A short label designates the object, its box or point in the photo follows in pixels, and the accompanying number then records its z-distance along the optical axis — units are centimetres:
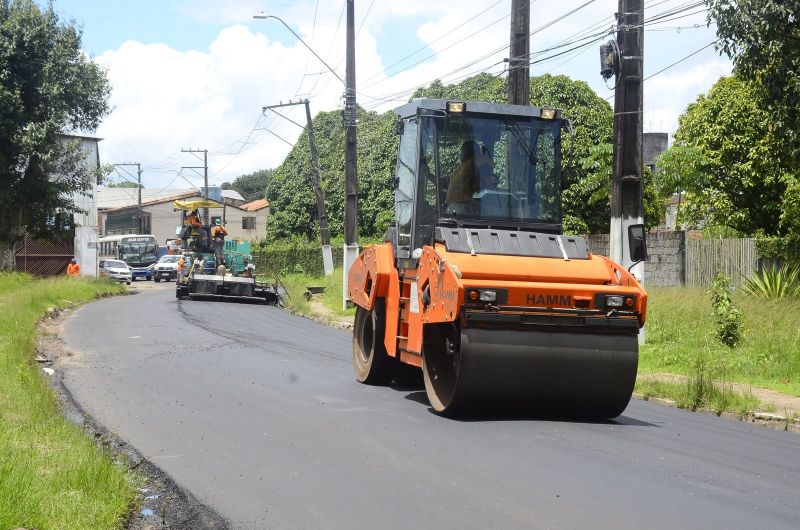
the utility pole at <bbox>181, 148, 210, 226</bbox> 7712
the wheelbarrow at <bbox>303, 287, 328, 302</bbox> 3531
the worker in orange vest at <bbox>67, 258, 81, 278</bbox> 4556
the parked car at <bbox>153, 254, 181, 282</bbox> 6762
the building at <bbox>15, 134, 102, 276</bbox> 5353
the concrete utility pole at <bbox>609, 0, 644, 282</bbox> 1708
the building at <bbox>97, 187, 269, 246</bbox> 9900
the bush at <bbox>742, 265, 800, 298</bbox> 1961
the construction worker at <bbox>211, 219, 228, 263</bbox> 3691
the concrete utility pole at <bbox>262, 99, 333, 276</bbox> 4306
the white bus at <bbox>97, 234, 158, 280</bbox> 7731
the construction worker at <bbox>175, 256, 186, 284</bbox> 3531
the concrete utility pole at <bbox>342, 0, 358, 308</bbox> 3044
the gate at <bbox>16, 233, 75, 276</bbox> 5322
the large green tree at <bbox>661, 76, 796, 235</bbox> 3133
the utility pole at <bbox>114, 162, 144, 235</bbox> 8669
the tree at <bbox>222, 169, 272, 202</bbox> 13100
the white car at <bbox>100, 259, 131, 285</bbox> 6112
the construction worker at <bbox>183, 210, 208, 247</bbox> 3697
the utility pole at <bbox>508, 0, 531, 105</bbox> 1956
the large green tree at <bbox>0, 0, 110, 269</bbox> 3778
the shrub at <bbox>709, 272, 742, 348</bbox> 1664
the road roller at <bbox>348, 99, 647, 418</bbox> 997
